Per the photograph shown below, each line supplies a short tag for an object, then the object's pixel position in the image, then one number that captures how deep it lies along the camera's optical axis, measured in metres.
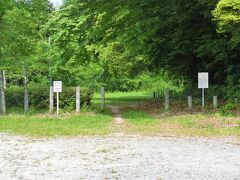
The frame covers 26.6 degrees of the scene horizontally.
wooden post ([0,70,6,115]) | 22.44
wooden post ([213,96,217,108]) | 23.36
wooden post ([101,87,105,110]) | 23.44
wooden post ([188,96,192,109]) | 24.31
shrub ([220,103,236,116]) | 20.70
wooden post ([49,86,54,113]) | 22.36
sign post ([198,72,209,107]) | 23.20
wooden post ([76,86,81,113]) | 22.23
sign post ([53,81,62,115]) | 21.41
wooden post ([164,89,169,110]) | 24.28
